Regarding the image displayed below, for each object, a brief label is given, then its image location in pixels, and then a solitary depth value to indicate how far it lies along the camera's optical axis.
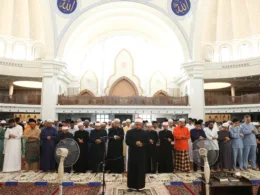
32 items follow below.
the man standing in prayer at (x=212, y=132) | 6.10
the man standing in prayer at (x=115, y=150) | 5.88
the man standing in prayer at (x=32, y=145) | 6.08
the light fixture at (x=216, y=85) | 16.58
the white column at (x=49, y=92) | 13.32
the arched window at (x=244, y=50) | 15.56
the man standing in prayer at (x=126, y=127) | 6.94
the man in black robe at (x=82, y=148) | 6.03
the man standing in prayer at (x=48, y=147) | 6.03
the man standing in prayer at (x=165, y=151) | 6.01
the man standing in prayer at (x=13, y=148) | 5.96
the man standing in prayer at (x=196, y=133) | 6.06
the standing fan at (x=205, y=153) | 3.43
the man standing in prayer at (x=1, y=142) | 6.27
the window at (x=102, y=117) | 15.88
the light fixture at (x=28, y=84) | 16.62
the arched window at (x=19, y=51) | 15.69
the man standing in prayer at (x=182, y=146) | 5.95
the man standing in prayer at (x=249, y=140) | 6.25
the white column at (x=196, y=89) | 13.58
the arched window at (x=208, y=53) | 16.58
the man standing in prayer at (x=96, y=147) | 5.95
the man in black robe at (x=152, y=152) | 5.93
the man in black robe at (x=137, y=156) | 4.41
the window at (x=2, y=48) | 15.12
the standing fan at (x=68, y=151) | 3.57
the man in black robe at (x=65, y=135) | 6.03
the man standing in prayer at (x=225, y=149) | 6.07
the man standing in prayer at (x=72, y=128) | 7.14
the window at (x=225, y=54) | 16.31
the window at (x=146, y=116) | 16.17
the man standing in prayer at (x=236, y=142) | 6.16
